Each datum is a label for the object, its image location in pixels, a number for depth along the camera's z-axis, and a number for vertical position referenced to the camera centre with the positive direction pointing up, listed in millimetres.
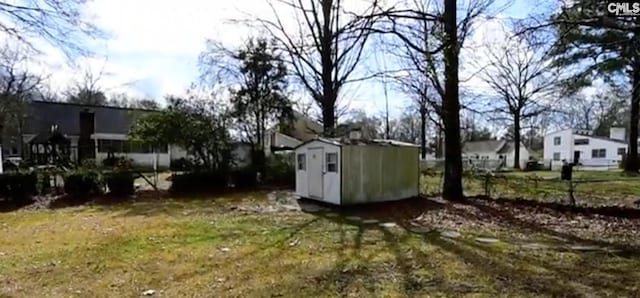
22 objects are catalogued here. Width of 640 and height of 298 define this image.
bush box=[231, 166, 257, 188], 16031 -1273
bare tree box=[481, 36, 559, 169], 30686 +3361
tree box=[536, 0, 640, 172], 7641 +2390
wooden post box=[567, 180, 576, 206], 9781 -1145
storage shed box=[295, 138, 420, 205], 11055 -716
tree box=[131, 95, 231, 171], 15430 +392
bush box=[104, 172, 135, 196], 13945 -1261
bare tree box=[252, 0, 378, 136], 17203 +3341
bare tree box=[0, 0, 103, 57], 8500 +2413
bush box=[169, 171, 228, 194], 14984 -1345
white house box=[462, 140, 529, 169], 48875 -789
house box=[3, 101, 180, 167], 27797 +743
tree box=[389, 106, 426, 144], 48062 +1480
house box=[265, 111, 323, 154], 22172 +619
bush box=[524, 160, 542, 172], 33344 -1731
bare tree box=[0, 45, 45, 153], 26703 +2841
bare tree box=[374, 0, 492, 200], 10180 +2051
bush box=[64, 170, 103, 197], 13580 -1248
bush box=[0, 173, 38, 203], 12852 -1278
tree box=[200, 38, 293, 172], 19281 +2418
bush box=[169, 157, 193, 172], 15906 -791
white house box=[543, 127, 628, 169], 41734 -394
